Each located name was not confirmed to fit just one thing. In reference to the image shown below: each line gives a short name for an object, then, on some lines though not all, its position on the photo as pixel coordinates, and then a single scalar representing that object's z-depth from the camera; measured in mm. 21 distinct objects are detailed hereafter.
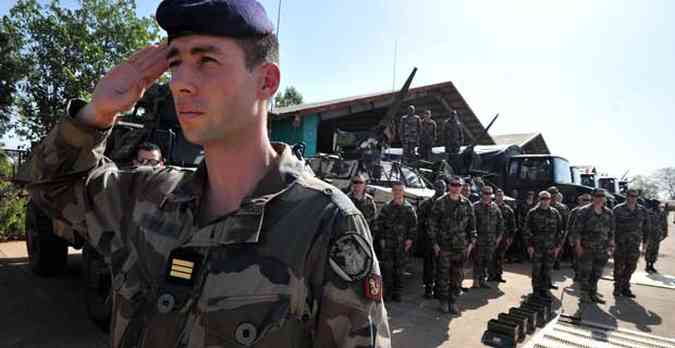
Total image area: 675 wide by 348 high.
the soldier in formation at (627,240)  6930
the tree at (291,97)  42125
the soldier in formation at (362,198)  6098
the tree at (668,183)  71875
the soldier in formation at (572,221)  6850
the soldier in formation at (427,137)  12773
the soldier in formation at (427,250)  6375
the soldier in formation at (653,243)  9109
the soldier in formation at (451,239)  5617
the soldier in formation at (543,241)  6559
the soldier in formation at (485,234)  7207
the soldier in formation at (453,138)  13664
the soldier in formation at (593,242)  6340
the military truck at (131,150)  5332
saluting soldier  938
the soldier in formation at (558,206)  8109
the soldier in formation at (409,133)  12031
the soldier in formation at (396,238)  6012
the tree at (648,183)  61756
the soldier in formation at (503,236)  7715
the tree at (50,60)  15609
